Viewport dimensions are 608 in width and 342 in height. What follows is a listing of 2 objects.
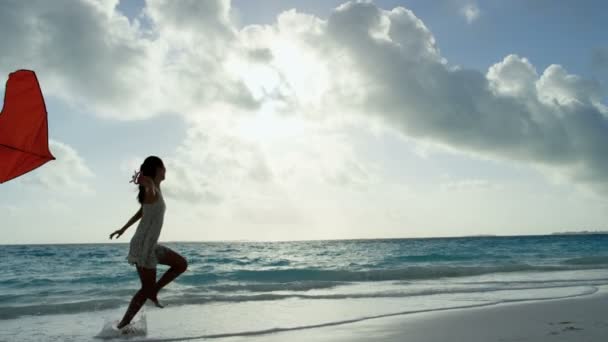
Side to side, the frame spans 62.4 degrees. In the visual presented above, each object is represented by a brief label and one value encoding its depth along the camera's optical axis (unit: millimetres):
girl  5914
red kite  5210
